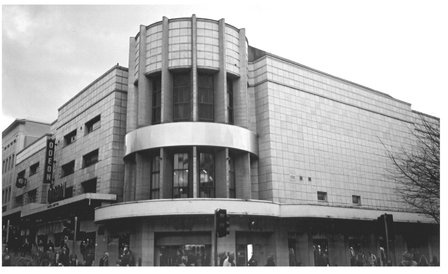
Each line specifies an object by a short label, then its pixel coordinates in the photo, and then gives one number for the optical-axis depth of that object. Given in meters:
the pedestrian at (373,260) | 27.68
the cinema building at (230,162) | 28.20
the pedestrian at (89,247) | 34.28
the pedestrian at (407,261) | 21.66
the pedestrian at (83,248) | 34.81
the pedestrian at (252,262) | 25.89
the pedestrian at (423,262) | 21.00
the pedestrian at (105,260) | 25.76
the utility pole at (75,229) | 24.29
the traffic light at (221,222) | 18.48
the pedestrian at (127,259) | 25.47
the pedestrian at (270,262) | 21.92
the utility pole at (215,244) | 18.16
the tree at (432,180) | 23.67
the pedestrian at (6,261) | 20.25
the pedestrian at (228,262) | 21.20
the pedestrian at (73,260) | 27.15
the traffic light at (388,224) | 18.30
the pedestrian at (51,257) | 27.25
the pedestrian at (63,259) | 24.74
